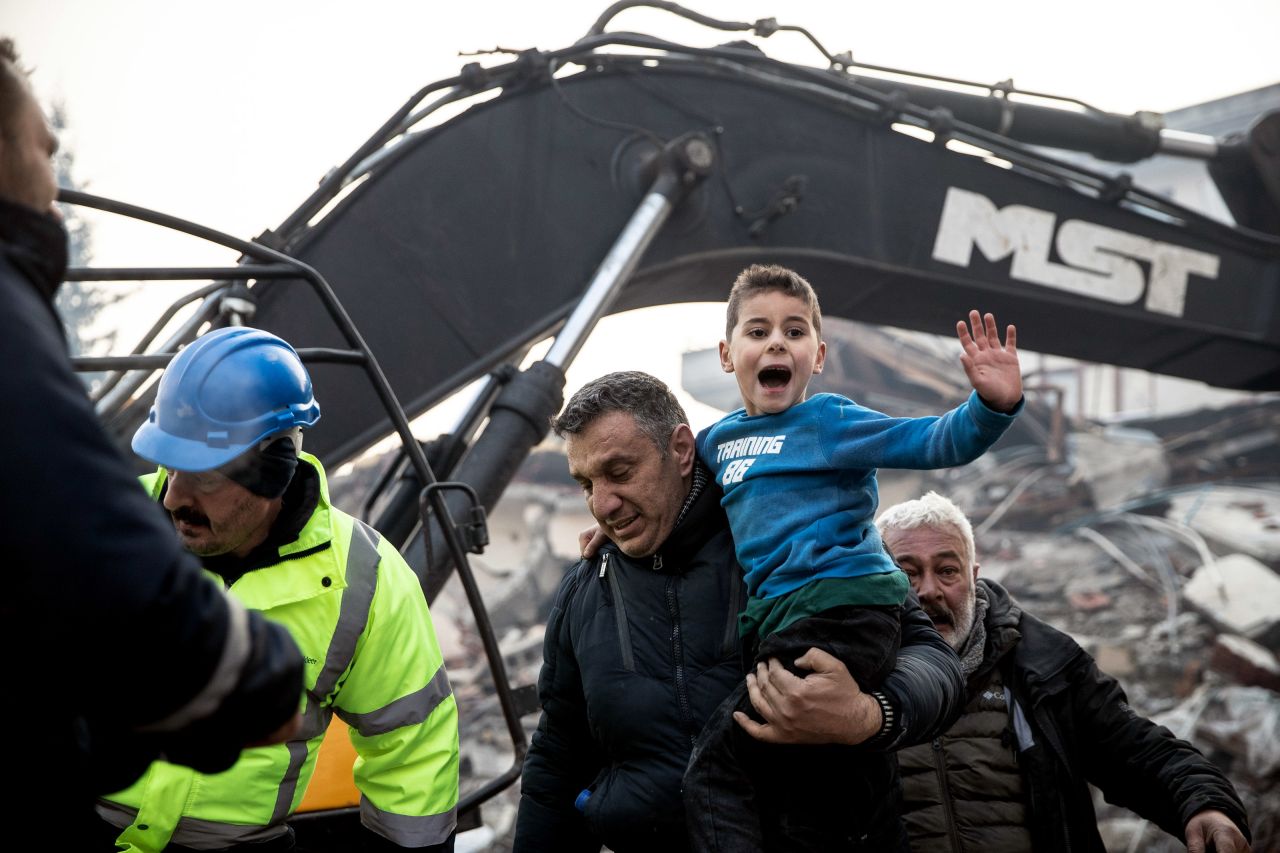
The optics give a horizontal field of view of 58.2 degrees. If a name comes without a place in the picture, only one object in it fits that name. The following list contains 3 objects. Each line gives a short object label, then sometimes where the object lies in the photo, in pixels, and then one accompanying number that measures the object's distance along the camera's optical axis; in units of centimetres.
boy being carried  216
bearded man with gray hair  292
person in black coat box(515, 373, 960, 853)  233
